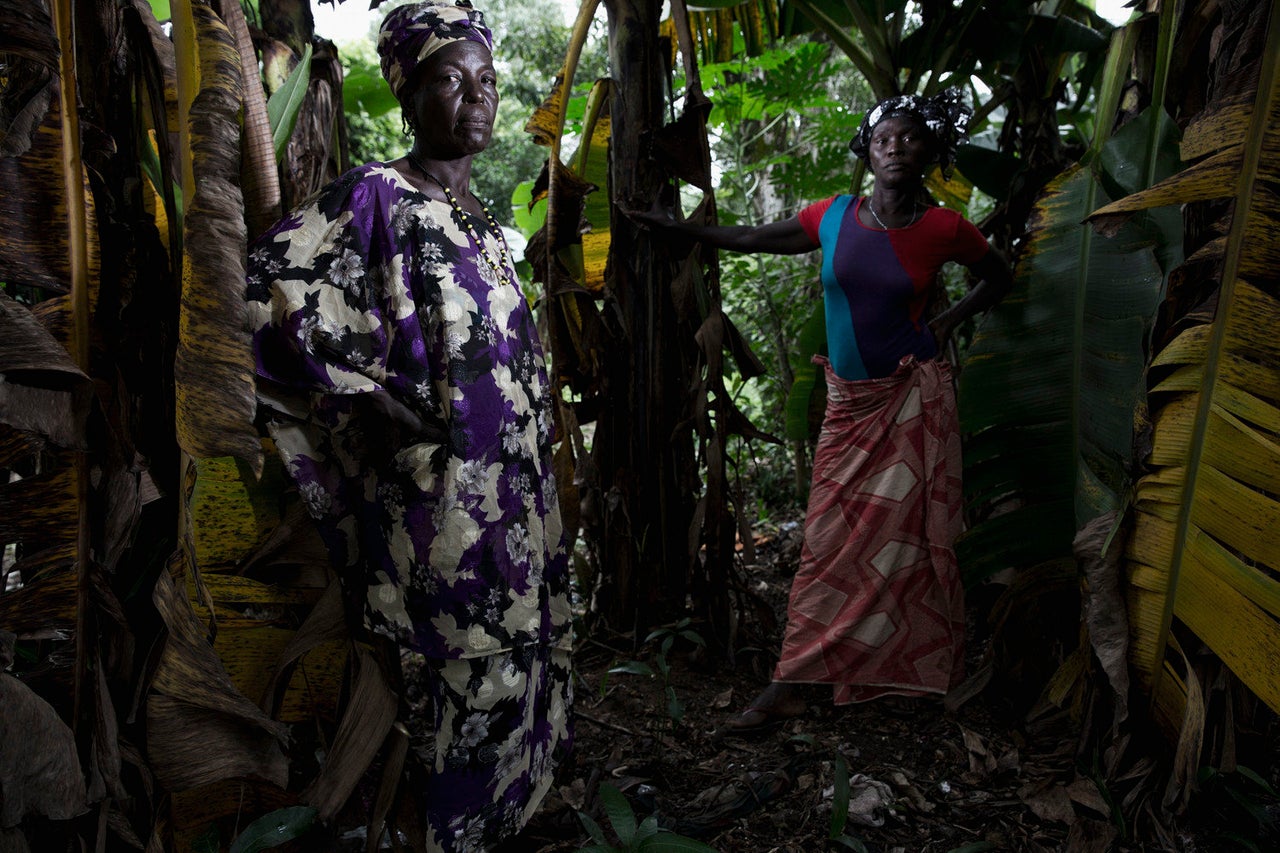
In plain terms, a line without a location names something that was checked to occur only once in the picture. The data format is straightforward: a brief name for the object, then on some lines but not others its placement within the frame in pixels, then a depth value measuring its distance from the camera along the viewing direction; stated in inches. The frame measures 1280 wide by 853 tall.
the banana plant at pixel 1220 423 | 55.9
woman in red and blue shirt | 89.7
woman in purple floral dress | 55.2
